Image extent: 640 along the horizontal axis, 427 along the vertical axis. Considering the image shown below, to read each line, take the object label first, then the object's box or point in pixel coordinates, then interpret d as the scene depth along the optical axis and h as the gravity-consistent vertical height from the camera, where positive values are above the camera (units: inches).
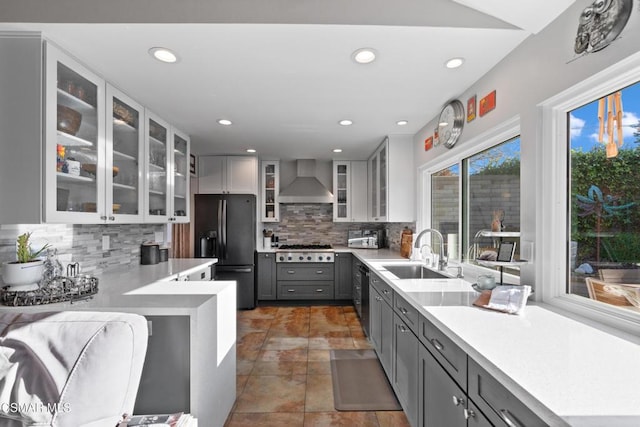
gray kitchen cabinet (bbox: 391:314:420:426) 69.0 -38.1
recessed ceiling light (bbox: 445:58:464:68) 73.0 +37.1
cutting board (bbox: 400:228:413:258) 139.6 -12.8
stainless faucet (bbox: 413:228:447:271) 98.5 -14.5
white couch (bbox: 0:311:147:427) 39.4 -20.7
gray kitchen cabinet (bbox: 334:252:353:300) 182.9 -38.6
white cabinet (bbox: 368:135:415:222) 143.6 +16.6
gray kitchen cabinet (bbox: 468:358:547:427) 33.1 -22.5
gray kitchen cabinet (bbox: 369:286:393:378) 92.8 -37.9
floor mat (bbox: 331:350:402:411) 86.6 -53.3
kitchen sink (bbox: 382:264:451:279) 112.5 -20.5
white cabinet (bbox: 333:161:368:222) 197.5 +15.7
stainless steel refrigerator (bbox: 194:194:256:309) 173.6 -11.4
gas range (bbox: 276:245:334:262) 182.5 -23.7
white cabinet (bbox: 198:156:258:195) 182.4 +23.4
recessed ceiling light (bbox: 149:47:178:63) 68.8 +37.2
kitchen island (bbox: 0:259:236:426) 60.4 -26.3
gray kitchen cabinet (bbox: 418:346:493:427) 44.2 -31.1
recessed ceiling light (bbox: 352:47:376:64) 68.8 +37.0
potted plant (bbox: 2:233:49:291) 62.3 -11.3
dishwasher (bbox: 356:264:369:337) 130.2 -36.5
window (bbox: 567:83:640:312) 47.7 +2.7
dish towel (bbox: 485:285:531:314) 55.0 -15.4
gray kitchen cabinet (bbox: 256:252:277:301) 182.5 -35.6
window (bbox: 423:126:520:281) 78.5 +5.7
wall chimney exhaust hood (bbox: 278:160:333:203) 189.6 +14.5
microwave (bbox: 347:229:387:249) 196.5 -15.4
